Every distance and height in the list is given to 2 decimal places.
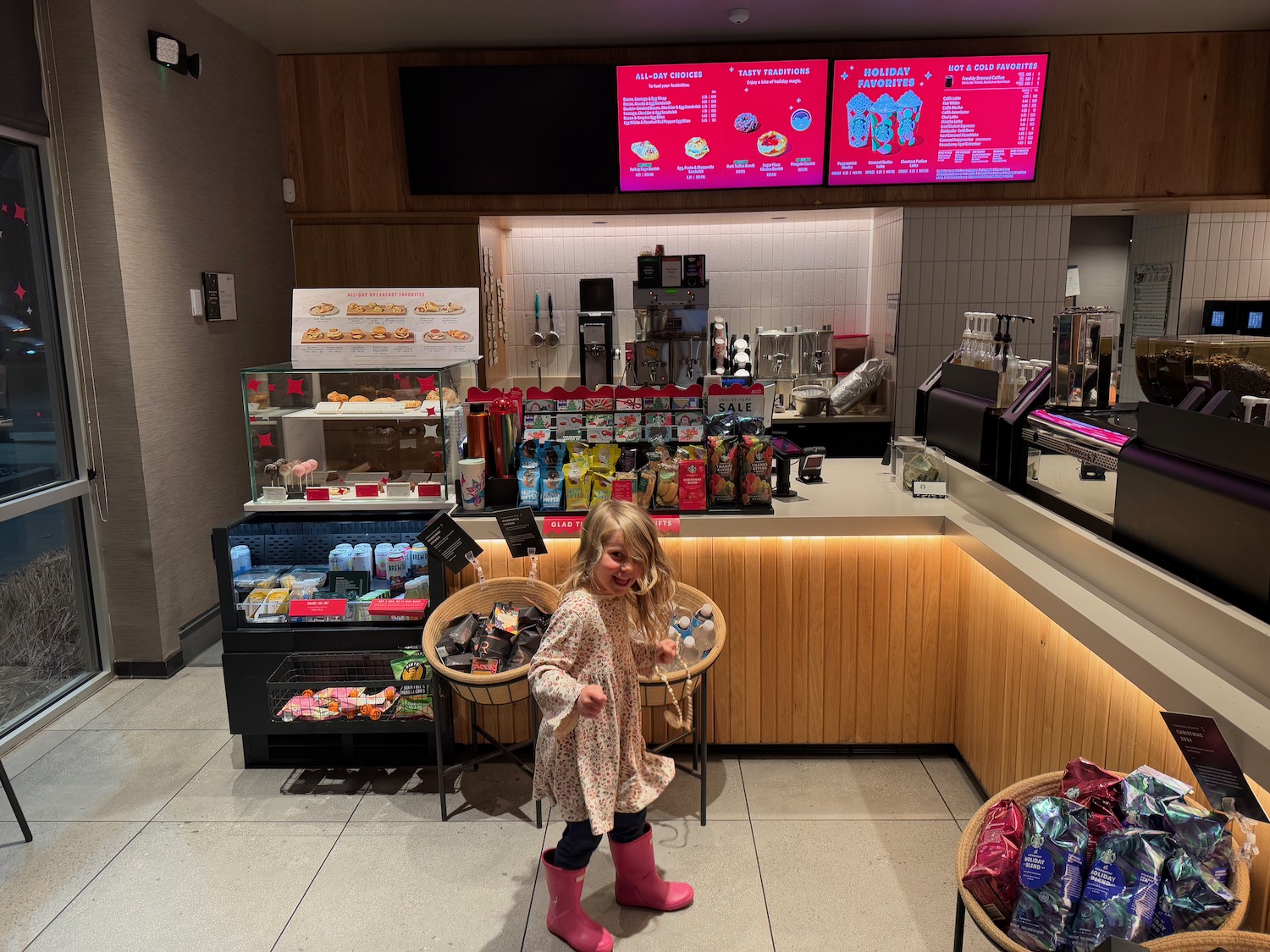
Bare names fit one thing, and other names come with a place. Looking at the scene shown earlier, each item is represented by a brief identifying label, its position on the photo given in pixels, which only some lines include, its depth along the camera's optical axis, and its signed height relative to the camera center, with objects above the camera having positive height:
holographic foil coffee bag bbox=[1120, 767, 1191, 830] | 1.54 -0.84
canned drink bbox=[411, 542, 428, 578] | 3.18 -0.84
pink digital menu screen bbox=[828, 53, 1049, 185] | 4.79 +1.06
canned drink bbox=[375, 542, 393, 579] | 3.18 -0.83
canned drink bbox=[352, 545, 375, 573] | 3.18 -0.84
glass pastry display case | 3.16 -0.41
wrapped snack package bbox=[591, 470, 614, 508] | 3.14 -0.59
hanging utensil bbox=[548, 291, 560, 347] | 6.45 -0.09
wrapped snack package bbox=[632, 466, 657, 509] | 3.13 -0.59
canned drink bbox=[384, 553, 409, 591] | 3.17 -0.88
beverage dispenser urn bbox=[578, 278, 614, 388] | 5.88 -0.08
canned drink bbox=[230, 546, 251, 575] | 3.14 -0.83
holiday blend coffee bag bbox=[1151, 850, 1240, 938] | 1.42 -0.94
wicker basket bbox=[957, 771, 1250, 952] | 1.44 -0.96
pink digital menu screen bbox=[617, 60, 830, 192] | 4.84 +1.06
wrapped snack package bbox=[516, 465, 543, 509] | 3.16 -0.58
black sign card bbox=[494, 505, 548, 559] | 2.87 -0.67
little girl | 2.15 -0.91
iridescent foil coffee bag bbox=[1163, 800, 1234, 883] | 1.46 -0.86
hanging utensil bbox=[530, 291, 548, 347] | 6.44 -0.13
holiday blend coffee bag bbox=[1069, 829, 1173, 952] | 1.45 -0.94
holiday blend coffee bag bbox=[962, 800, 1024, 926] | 1.57 -0.99
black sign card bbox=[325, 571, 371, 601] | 3.14 -0.92
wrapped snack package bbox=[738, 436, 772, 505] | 3.12 -0.54
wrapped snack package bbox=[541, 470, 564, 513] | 3.15 -0.60
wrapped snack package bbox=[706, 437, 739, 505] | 3.15 -0.53
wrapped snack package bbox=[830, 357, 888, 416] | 5.73 -0.44
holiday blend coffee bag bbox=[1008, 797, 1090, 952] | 1.49 -0.95
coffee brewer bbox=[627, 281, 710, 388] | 5.53 -0.12
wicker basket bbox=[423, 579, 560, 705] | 2.60 -0.96
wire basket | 3.07 -1.26
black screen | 4.91 +1.06
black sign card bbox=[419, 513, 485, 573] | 2.95 -0.71
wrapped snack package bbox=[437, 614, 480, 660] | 2.80 -1.00
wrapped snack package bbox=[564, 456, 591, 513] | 3.14 -0.59
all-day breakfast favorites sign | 3.29 -0.02
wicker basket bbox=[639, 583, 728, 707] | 2.62 -1.06
